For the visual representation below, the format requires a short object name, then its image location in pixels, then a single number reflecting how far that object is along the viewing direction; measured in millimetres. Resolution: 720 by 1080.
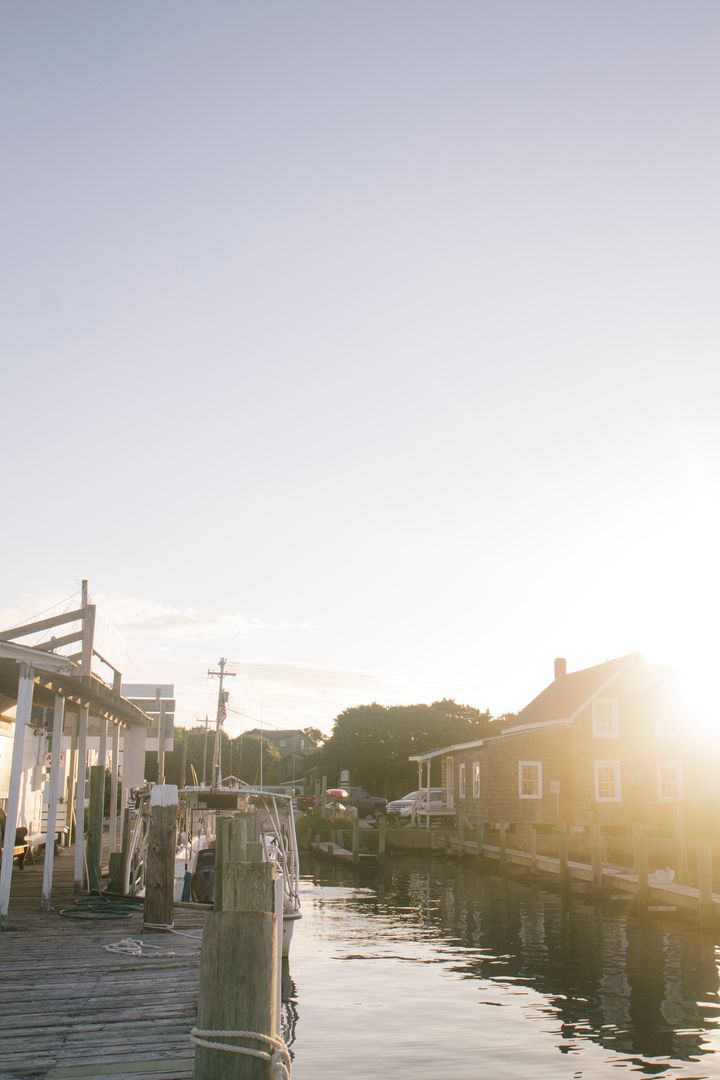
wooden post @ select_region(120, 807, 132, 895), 20297
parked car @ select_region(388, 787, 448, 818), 61922
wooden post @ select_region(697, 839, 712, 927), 24359
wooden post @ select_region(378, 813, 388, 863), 48469
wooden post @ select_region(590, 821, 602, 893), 31281
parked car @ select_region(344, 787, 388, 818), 77250
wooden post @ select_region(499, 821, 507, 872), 41469
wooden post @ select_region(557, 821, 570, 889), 33812
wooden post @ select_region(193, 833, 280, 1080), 5211
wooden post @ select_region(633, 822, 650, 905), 27844
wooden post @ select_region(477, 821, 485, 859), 45375
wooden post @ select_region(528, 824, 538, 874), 37356
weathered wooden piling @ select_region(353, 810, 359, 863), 47375
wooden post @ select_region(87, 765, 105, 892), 19391
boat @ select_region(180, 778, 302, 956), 19844
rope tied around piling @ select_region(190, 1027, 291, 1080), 5176
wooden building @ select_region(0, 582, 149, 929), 15055
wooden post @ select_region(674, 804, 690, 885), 29656
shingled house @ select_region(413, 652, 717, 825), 46562
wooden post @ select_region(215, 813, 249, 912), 10047
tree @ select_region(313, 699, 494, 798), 96688
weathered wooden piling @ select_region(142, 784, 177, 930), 13984
